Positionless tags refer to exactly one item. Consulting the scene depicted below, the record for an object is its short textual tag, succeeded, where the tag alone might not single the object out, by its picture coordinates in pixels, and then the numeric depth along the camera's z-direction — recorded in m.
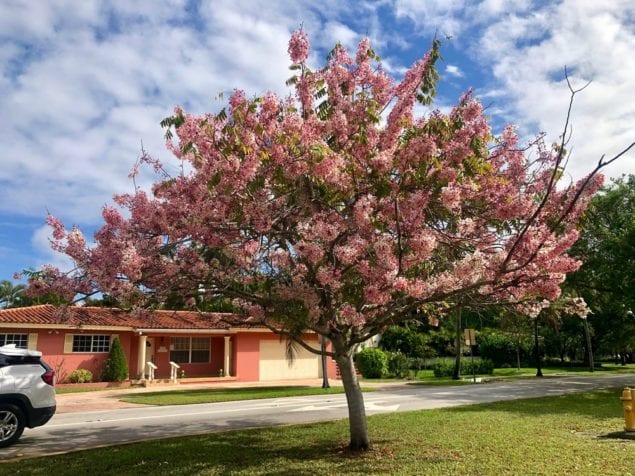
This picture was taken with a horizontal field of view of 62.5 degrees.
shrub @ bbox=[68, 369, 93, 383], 24.42
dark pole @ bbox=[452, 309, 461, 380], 28.88
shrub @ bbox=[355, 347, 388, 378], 31.22
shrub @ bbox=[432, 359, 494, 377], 33.78
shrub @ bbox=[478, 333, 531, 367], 45.03
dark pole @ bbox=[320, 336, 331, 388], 24.11
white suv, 9.95
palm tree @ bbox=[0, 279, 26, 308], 58.19
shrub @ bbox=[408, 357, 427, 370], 37.54
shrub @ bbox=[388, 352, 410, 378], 32.00
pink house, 24.34
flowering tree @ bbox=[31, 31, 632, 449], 6.86
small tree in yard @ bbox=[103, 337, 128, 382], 25.33
